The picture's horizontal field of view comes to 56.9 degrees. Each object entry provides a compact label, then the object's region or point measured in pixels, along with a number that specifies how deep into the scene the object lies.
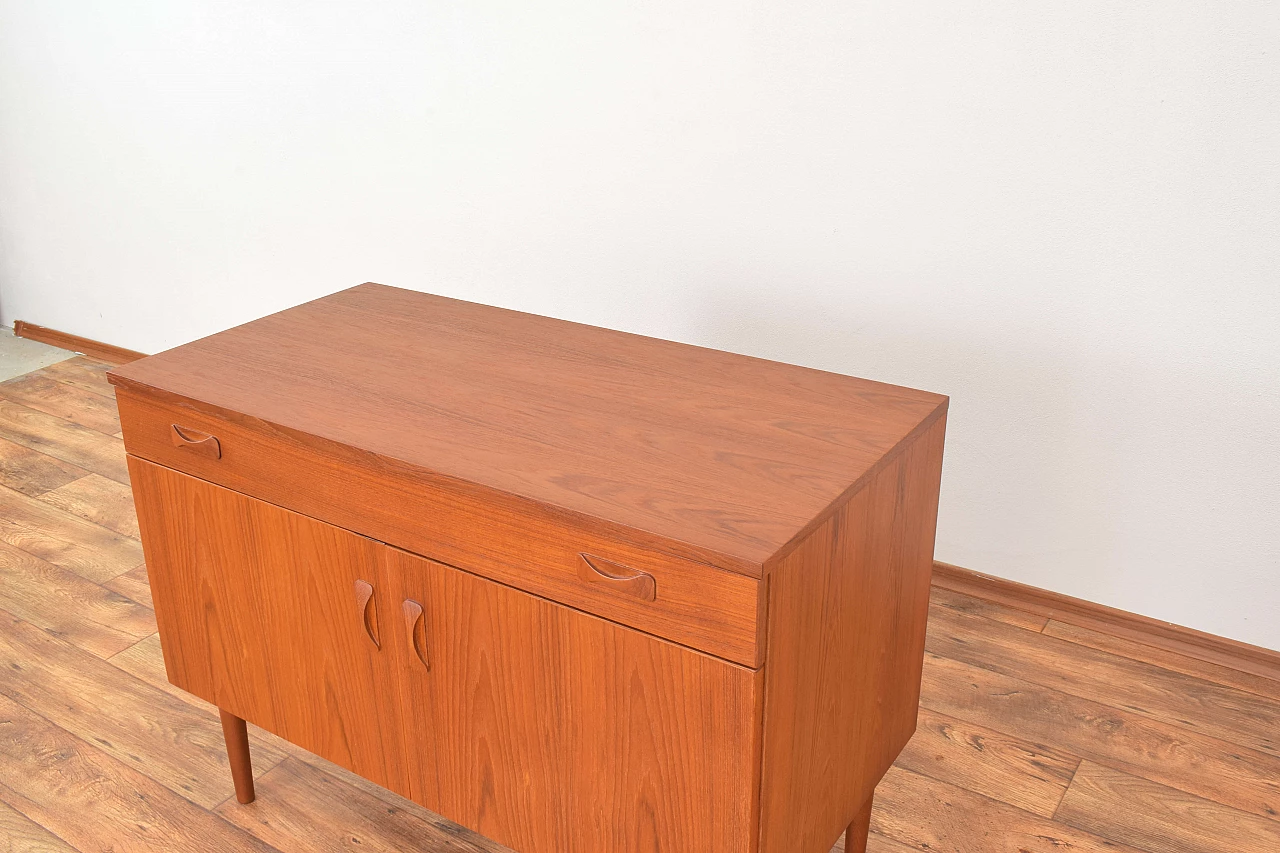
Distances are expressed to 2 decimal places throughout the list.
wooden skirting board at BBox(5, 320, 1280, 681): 2.30
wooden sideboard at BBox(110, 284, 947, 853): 1.33
